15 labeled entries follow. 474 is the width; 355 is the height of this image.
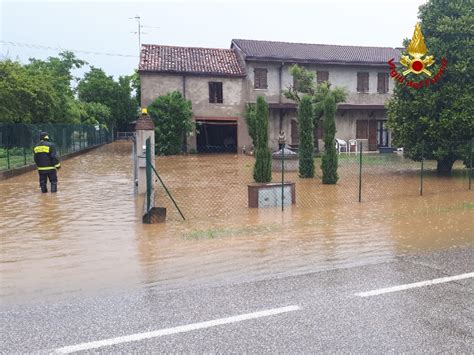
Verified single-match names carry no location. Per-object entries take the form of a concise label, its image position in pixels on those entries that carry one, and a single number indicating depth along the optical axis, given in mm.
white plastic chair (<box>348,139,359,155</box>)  31909
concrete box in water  11477
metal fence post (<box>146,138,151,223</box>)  9659
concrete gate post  13352
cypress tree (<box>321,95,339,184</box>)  16484
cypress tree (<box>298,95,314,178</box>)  18000
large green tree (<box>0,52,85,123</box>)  25750
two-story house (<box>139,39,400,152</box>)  31656
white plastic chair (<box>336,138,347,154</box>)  29806
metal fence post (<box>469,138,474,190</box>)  14742
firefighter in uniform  13812
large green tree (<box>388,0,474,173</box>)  16453
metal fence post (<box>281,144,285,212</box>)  11445
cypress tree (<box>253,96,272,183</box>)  14302
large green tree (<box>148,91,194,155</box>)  29250
